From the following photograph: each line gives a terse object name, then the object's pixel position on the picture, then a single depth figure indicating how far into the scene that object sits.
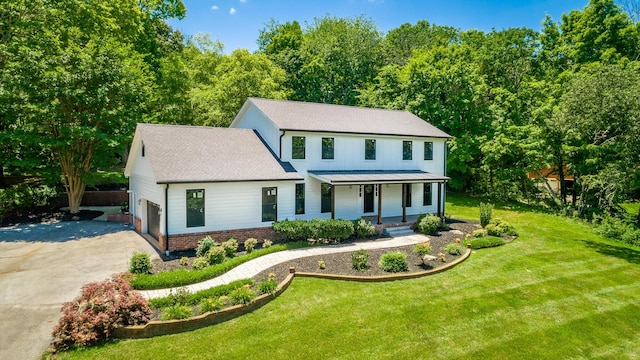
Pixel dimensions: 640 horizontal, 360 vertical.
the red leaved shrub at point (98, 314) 8.32
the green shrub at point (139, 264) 12.70
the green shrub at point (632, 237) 19.44
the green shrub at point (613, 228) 20.52
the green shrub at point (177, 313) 9.28
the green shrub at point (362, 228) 18.52
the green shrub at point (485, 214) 20.88
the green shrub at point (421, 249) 14.59
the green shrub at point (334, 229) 17.17
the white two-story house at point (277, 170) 15.96
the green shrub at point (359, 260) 13.55
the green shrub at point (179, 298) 10.04
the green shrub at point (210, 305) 9.70
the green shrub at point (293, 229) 16.80
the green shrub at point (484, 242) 17.20
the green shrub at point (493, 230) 19.35
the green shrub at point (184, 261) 13.92
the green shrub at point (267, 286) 10.95
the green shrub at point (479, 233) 19.06
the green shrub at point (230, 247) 14.93
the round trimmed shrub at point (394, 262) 13.54
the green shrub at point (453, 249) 15.96
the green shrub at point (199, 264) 13.30
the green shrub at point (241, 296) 10.21
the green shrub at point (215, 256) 14.00
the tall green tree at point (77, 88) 19.84
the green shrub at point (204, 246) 14.70
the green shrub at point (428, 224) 19.69
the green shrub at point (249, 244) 15.56
